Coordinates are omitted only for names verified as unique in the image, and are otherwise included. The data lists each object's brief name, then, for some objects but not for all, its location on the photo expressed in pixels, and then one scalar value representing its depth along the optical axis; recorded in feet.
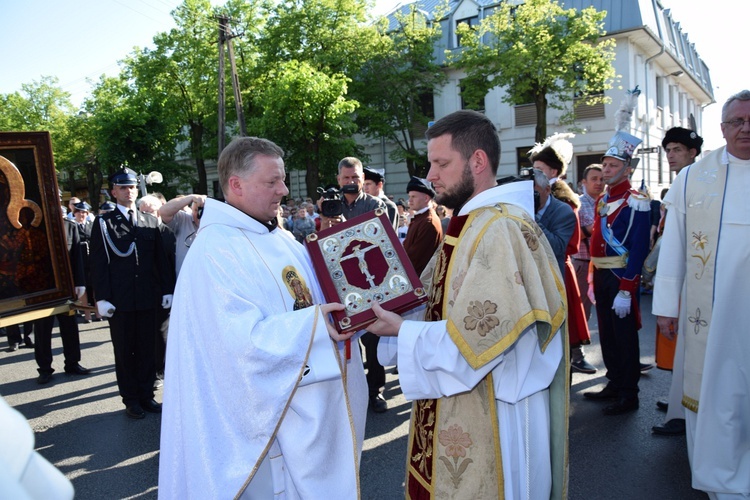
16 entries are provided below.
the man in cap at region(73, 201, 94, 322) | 26.22
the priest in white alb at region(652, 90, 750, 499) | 10.49
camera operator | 18.74
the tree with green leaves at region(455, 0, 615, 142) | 67.46
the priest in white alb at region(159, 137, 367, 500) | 7.39
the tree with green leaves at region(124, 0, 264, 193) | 90.07
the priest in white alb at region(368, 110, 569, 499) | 6.47
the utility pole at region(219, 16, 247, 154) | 68.39
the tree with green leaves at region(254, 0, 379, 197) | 72.54
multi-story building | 78.18
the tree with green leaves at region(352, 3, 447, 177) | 85.61
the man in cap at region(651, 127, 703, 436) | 14.25
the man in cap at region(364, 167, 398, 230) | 21.08
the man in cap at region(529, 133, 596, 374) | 14.78
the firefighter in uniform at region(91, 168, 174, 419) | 17.88
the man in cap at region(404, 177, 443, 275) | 16.34
